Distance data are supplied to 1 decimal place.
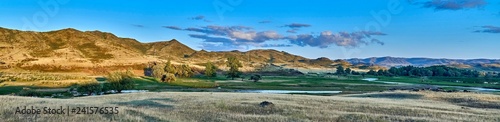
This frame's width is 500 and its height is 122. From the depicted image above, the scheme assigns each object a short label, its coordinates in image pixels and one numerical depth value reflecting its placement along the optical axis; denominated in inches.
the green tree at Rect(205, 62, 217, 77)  6811.0
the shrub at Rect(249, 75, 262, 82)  5744.6
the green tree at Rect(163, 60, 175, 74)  6604.3
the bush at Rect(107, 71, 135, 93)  3157.0
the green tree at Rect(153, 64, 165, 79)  6084.6
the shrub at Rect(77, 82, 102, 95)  2950.3
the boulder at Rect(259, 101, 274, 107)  1165.7
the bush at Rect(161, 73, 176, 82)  5094.5
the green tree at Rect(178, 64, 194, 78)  6835.6
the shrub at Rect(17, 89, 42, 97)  2662.4
